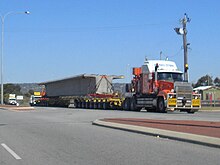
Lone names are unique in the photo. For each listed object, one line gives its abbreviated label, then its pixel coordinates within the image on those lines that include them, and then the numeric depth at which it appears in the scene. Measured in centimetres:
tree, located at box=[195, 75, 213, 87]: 16336
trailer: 4853
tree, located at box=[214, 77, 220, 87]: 17800
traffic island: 1377
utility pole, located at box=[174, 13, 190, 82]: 4773
